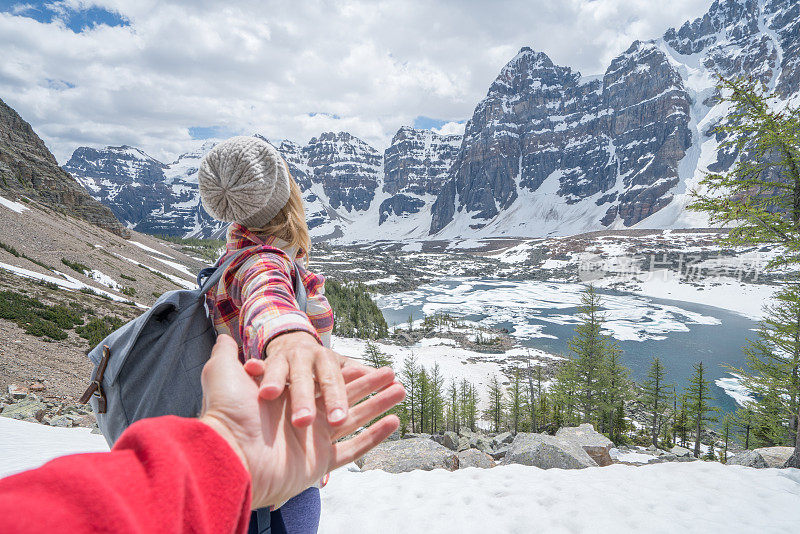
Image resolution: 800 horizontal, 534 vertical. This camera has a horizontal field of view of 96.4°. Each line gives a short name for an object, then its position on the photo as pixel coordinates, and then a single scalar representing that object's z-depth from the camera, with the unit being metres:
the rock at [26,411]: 6.96
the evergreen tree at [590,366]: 20.33
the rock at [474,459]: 6.24
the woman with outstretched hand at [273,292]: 0.90
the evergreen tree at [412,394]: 22.83
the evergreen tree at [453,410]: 24.66
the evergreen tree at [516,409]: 23.14
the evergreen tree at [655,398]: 21.60
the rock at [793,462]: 6.07
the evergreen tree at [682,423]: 23.16
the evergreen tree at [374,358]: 24.20
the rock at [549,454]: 5.81
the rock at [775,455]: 7.55
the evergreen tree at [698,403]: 20.02
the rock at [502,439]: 11.46
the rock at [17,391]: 8.00
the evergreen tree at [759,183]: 6.29
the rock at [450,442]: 10.37
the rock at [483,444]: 10.65
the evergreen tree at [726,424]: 20.46
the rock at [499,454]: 8.15
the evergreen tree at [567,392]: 20.64
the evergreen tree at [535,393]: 23.72
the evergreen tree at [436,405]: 24.06
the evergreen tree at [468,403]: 24.25
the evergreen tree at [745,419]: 17.98
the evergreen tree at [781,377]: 11.62
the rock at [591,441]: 7.44
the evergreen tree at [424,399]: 23.25
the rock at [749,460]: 6.30
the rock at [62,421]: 7.00
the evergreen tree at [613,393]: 20.12
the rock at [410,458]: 5.79
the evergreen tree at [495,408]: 25.42
